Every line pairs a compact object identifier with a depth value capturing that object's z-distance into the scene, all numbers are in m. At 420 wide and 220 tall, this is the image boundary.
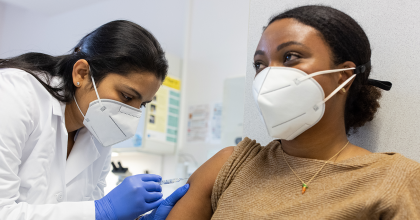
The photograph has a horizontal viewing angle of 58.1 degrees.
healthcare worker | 1.31
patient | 0.99
